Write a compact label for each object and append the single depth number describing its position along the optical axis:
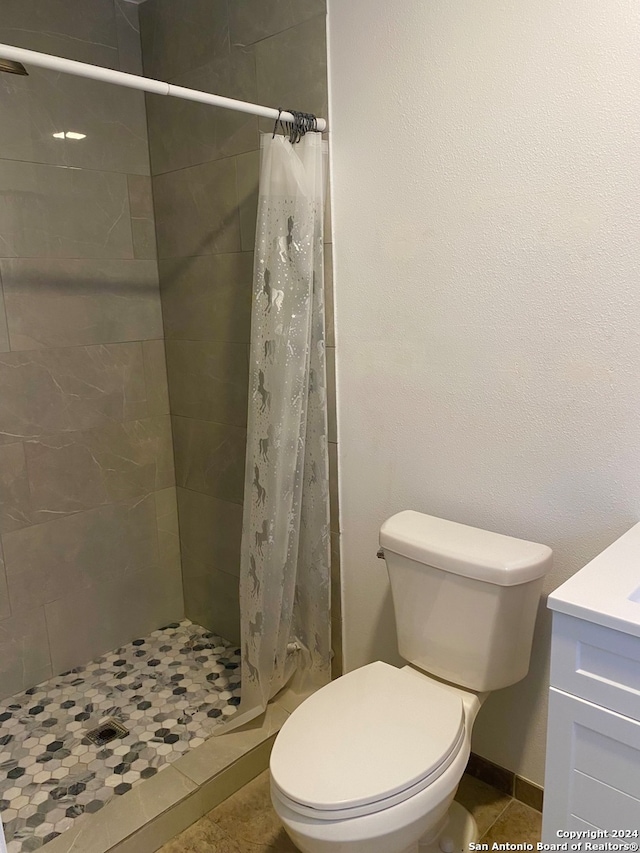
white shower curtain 1.79
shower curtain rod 1.25
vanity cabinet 1.06
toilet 1.28
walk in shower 2.03
